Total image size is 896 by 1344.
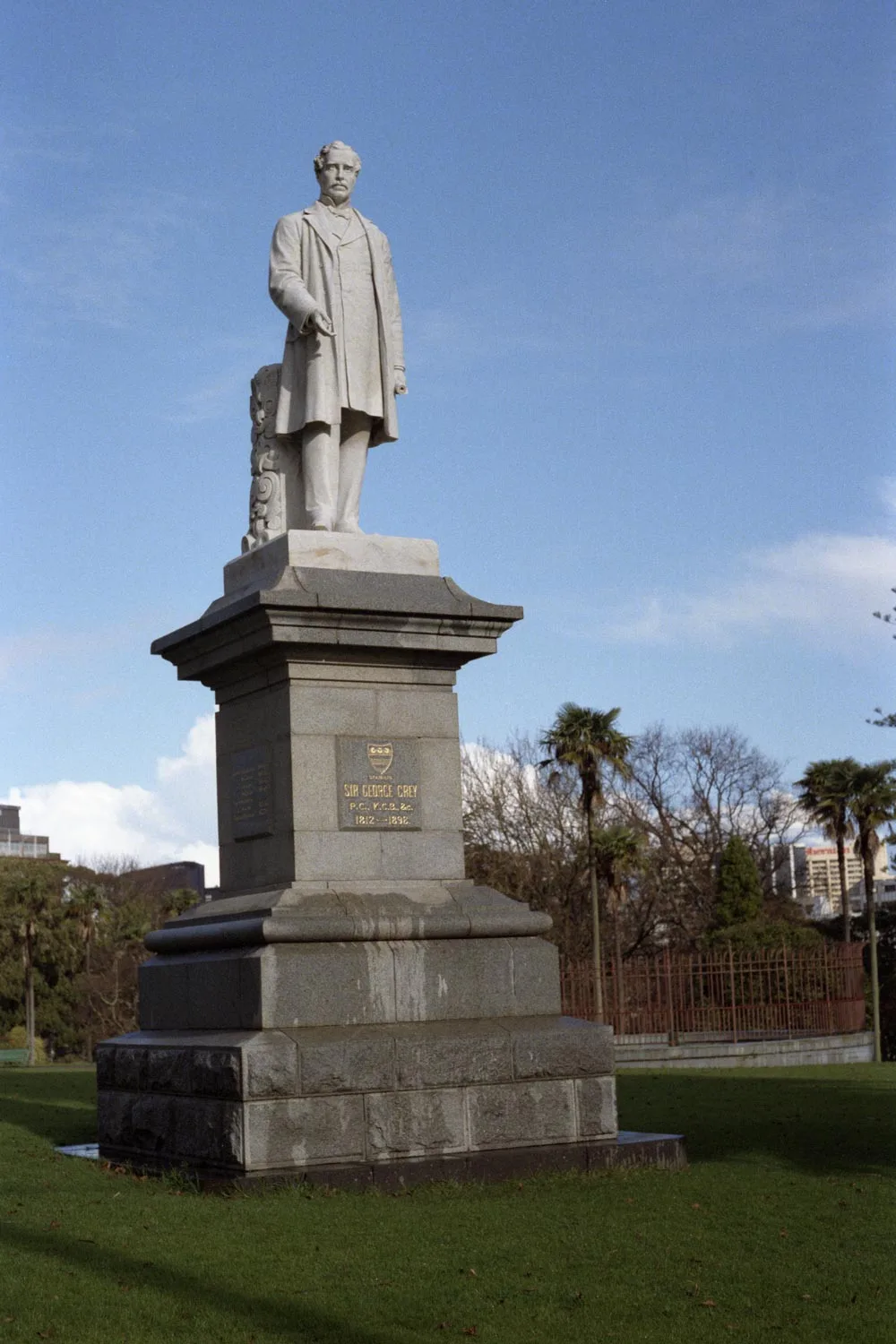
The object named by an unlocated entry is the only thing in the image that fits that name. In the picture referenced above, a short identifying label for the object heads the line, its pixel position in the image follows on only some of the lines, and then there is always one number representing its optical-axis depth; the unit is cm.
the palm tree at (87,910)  5800
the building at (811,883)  6219
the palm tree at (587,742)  4172
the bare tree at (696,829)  5588
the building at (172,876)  7638
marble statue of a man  1220
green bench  4445
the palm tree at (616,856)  4209
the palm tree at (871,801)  4509
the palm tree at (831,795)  4609
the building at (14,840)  11056
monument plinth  1012
